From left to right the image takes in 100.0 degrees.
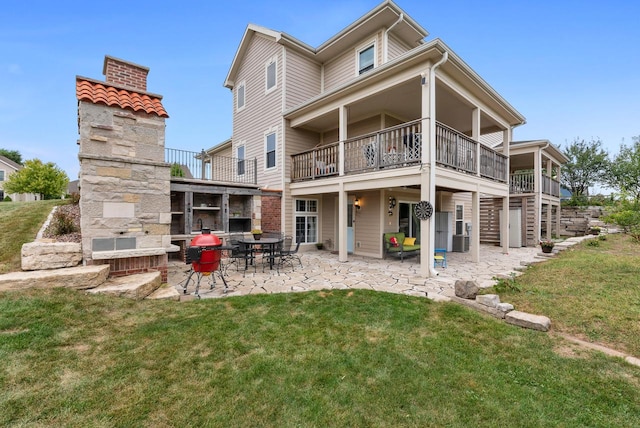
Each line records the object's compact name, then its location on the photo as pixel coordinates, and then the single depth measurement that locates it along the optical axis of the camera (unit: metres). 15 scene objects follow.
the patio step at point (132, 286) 4.26
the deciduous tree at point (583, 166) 23.80
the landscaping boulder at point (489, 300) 4.39
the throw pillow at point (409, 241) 9.90
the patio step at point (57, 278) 3.86
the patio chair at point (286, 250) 7.79
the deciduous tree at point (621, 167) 20.13
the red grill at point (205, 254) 4.95
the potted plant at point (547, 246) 9.18
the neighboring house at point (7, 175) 27.52
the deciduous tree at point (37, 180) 22.98
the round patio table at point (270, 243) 7.38
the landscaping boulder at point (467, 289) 4.90
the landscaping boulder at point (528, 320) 3.80
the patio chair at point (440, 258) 7.96
